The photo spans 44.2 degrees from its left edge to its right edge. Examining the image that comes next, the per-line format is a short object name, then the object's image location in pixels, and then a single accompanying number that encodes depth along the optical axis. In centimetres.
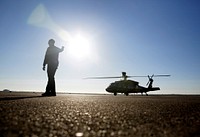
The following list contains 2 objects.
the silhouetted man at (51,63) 1117
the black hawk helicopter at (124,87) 2614
